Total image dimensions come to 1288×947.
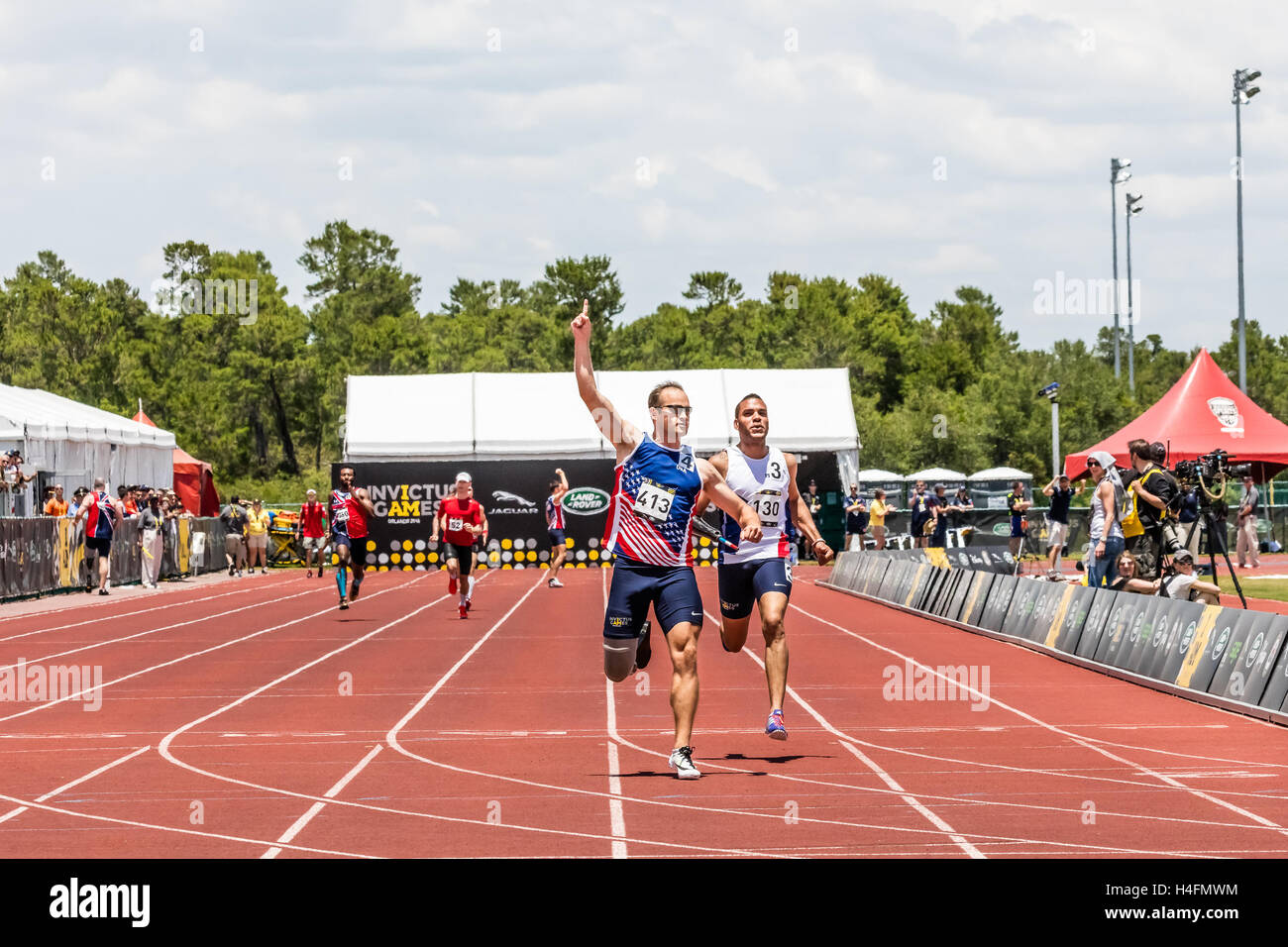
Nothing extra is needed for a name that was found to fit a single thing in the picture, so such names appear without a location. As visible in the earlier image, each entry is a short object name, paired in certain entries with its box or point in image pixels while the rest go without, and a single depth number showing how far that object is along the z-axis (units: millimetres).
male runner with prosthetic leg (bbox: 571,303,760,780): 8914
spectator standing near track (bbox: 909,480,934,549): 40344
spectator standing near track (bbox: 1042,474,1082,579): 28816
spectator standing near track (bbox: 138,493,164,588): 32625
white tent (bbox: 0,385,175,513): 32750
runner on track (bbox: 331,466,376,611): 22625
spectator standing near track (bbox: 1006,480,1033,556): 32906
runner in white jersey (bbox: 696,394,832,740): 10125
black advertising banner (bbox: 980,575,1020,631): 19125
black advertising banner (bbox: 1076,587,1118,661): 15289
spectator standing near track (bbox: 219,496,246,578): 40500
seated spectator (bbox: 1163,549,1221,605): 15984
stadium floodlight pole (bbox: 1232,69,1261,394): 51094
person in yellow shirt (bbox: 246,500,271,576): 42156
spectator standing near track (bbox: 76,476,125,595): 28578
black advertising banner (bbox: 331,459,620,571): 40562
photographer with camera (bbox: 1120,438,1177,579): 16406
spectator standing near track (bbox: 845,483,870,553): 41812
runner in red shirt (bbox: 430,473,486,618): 22312
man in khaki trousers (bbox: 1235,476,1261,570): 33031
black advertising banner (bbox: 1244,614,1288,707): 11438
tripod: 17344
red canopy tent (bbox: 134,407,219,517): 51344
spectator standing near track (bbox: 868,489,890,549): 39812
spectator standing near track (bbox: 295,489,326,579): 36438
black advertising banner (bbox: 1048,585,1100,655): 15969
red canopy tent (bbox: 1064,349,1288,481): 33500
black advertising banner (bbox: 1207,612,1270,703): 12000
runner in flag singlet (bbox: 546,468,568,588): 31328
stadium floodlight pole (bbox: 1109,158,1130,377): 69500
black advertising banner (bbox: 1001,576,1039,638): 18125
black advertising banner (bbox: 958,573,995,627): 20109
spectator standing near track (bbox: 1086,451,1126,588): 18597
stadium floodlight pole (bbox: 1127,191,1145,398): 76938
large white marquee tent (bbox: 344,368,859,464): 43469
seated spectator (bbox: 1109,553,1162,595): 16406
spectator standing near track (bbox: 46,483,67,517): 30375
